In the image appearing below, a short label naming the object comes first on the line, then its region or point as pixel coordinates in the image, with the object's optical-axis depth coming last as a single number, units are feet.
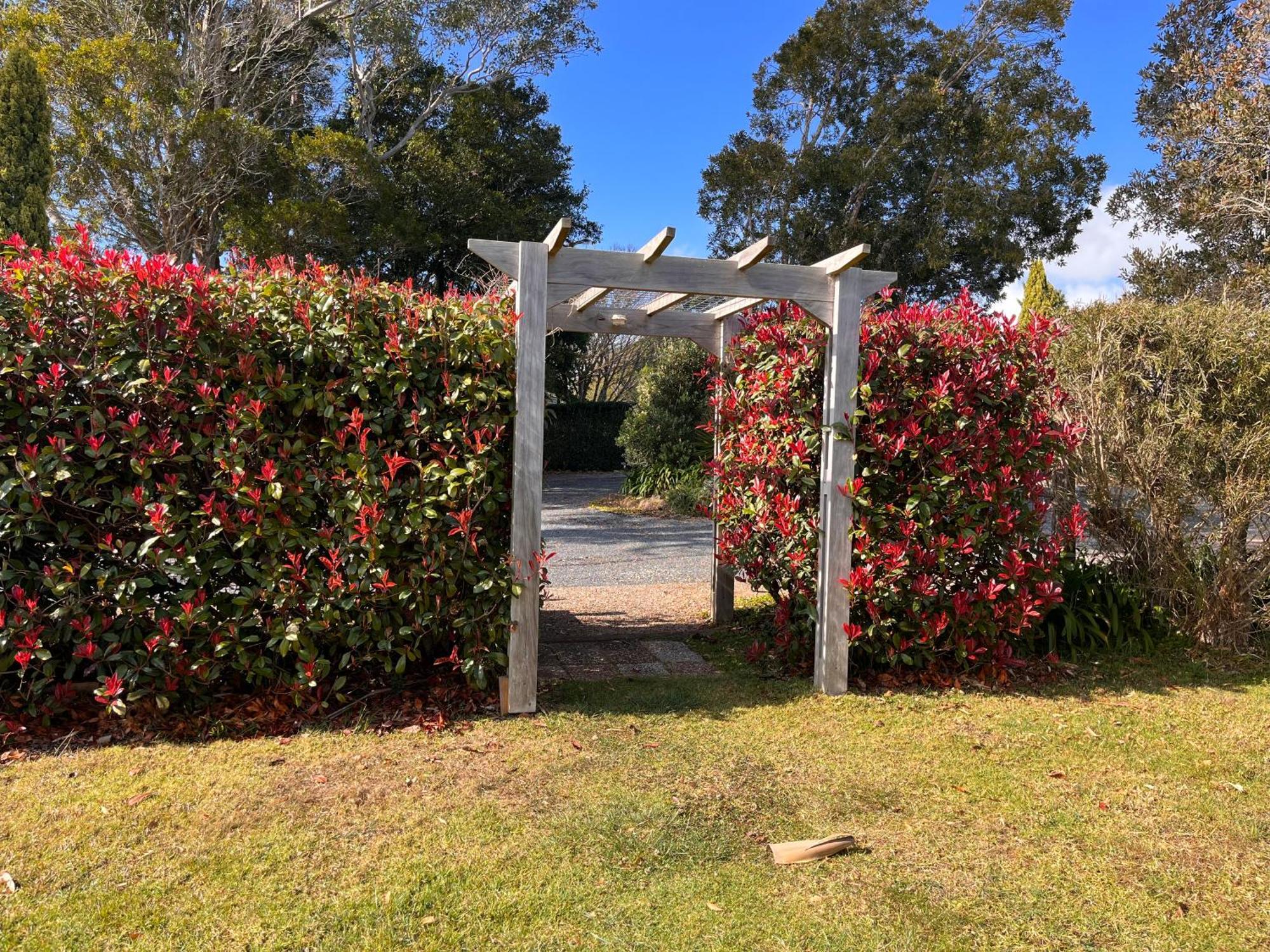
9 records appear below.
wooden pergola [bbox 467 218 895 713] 13.42
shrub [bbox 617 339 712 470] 47.55
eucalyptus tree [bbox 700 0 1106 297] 63.41
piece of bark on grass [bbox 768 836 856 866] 9.23
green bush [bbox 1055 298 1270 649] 16.92
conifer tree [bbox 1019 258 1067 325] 51.57
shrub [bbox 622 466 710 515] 45.37
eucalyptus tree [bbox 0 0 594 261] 44.04
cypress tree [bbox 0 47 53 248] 34.09
